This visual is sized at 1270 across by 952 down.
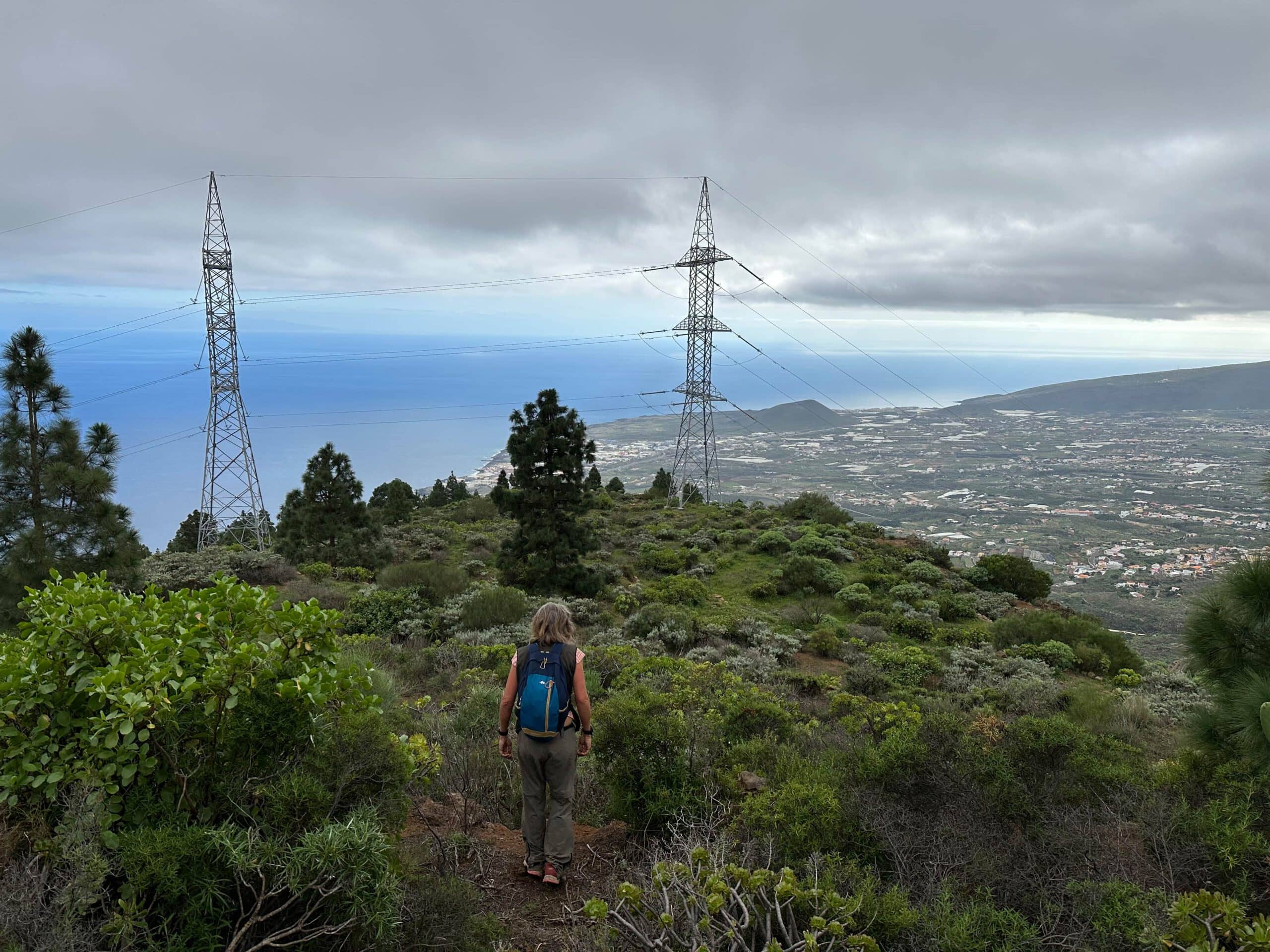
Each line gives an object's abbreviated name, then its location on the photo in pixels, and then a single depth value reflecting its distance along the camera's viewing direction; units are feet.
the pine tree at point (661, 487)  124.26
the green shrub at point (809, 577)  64.69
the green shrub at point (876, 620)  53.16
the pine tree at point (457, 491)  143.54
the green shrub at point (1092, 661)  44.24
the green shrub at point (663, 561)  70.33
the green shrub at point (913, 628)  51.11
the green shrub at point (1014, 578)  69.77
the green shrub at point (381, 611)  43.68
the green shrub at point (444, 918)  10.92
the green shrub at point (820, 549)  74.49
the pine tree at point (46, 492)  35.40
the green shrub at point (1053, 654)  43.80
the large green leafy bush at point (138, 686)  9.84
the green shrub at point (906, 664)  36.99
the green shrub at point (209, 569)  55.52
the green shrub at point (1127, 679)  39.47
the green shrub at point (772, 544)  77.66
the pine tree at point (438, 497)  135.74
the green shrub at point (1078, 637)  44.80
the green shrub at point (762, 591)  62.54
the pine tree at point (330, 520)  63.10
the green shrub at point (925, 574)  68.49
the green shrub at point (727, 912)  9.95
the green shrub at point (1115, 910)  10.21
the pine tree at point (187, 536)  101.50
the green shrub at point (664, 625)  42.57
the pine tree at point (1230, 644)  13.65
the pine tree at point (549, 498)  56.80
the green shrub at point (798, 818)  13.02
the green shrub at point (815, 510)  96.68
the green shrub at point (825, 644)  44.37
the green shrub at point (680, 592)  54.95
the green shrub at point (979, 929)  10.18
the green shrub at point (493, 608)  44.86
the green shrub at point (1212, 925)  9.07
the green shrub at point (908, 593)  60.49
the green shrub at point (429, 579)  53.36
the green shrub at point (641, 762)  16.19
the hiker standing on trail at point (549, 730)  14.37
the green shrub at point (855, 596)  59.00
